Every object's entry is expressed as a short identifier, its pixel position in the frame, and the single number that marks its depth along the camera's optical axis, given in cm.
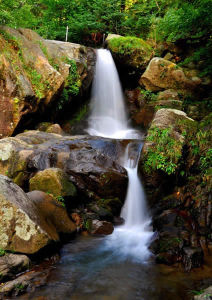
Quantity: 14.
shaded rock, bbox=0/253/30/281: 357
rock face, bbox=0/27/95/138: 847
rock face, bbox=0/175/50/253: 390
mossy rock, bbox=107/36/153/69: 1362
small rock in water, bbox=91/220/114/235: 585
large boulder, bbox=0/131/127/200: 666
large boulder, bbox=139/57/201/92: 1270
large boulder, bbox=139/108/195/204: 661
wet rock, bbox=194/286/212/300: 283
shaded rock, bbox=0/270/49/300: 335
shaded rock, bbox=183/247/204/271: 429
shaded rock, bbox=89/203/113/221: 627
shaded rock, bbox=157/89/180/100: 1260
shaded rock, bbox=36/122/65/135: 988
